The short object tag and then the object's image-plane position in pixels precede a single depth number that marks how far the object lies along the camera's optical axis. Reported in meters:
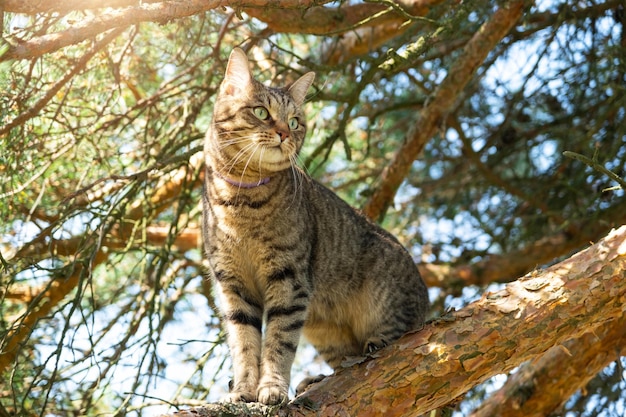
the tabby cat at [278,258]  3.83
